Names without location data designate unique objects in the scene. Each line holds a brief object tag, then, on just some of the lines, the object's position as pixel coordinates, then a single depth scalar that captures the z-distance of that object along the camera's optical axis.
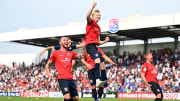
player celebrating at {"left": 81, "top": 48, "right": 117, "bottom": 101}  11.14
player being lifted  10.21
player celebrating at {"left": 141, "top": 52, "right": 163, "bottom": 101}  11.51
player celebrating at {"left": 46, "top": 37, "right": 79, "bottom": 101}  9.23
